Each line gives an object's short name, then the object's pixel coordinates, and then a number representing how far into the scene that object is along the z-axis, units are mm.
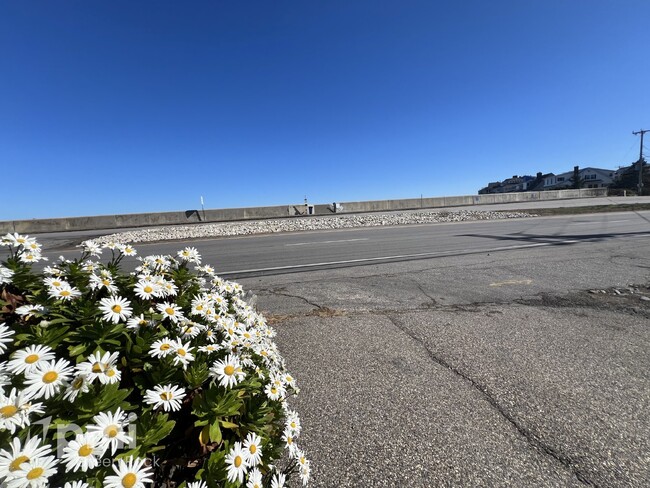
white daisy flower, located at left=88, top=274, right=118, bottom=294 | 1582
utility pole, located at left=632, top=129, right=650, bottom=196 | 50562
